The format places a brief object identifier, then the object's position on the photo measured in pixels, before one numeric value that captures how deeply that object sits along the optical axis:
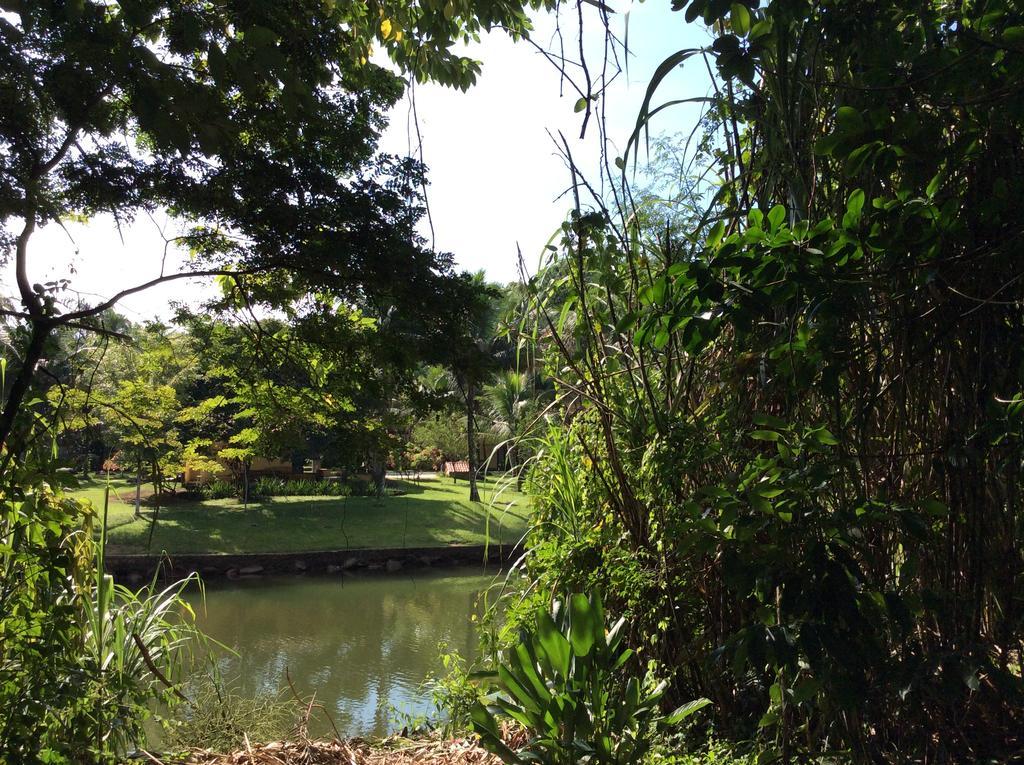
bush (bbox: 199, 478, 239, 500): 17.06
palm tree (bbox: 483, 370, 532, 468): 21.00
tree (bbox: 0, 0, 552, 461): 1.71
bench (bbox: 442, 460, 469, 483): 24.61
